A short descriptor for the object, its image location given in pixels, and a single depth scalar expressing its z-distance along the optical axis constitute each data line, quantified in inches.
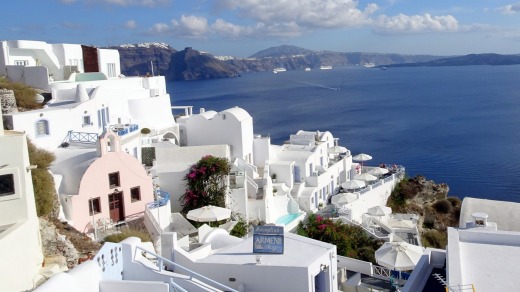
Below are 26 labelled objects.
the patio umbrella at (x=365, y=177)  1455.5
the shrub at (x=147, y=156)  1079.6
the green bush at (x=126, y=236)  711.1
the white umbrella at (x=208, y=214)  874.8
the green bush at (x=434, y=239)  1249.2
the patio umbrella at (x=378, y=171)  1556.3
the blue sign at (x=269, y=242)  511.8
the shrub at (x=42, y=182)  685.3
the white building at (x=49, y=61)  1136.2
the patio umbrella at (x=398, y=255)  814.5
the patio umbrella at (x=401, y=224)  1202.6
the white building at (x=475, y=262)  373.7
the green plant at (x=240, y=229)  909.2
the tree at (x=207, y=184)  984.3
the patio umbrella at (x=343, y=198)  1250.0
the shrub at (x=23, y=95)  981.8
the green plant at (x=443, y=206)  1541.6
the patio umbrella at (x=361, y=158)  1681.8
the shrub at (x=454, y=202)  1566.3
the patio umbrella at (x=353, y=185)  1341.0
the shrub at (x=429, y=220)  1467.8
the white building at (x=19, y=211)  477.4
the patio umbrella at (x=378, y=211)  1222.3
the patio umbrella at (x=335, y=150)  1529.3
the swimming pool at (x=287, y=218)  1089.1
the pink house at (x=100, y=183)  788.6
